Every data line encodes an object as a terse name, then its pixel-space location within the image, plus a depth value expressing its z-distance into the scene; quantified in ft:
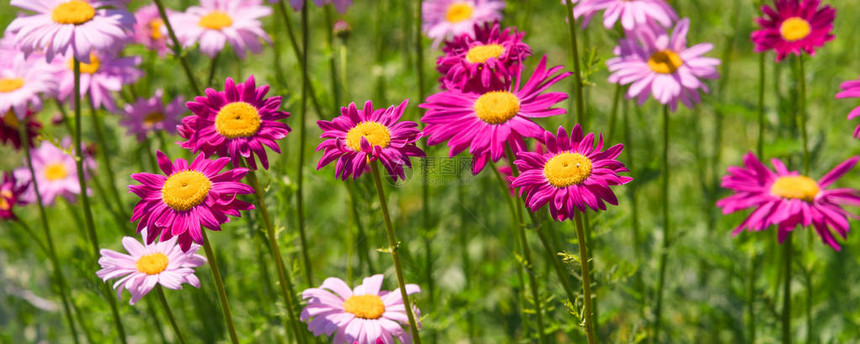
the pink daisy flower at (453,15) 4.39
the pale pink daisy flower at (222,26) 4.01
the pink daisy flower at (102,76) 3.95
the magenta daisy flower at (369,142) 3.16
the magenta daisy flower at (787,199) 3.42
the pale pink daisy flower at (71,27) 3.56
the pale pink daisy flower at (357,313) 3.34
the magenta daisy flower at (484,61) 3.30
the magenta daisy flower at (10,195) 3.96
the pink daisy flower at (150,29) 4.42
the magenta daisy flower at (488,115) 3.22
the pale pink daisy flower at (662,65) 3.71
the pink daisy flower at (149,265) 3.27
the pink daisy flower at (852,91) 3.31
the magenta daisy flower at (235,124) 3.25
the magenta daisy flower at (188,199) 3.15
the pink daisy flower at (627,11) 3.65
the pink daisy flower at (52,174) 4.26
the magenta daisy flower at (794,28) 3.66
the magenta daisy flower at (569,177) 3.11
